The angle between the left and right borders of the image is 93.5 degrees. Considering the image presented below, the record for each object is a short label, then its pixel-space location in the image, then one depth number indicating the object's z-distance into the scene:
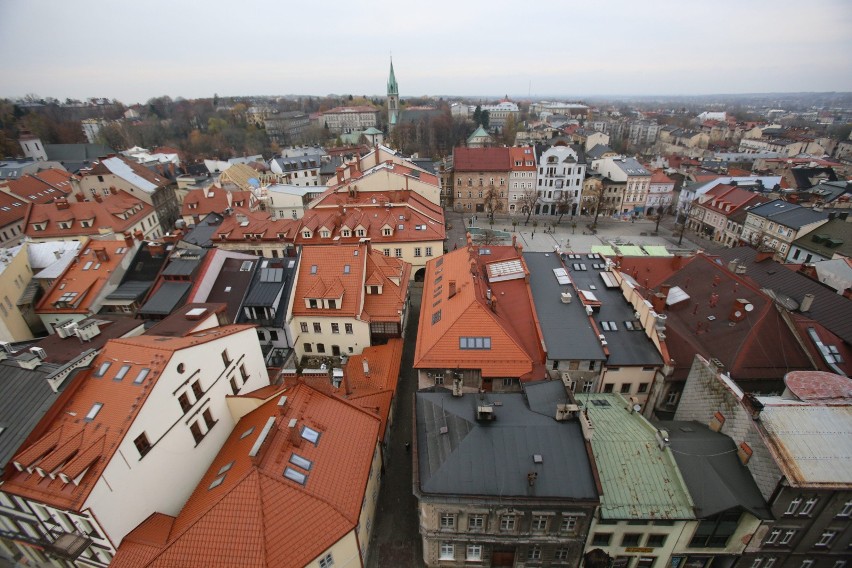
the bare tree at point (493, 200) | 91.69
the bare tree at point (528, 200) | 90.16
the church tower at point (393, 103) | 178.20
